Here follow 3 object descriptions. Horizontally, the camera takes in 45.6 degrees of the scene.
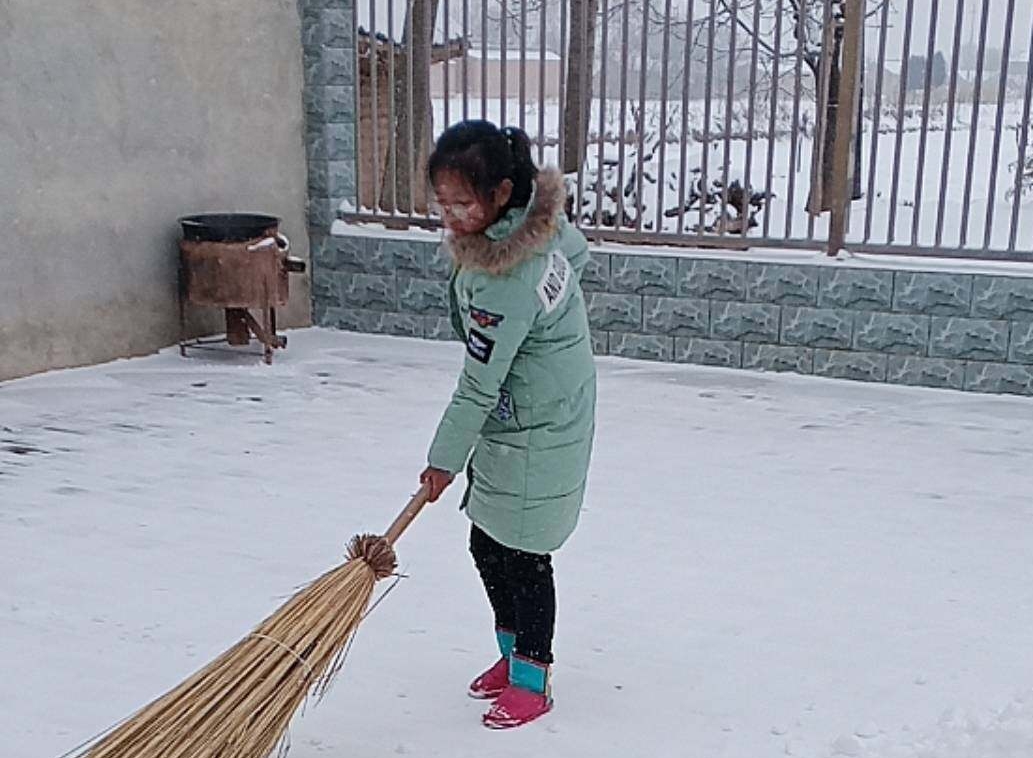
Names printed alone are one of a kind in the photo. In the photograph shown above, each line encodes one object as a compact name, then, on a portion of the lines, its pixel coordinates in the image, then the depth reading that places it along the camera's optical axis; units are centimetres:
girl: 215
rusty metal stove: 525
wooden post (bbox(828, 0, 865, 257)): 510
